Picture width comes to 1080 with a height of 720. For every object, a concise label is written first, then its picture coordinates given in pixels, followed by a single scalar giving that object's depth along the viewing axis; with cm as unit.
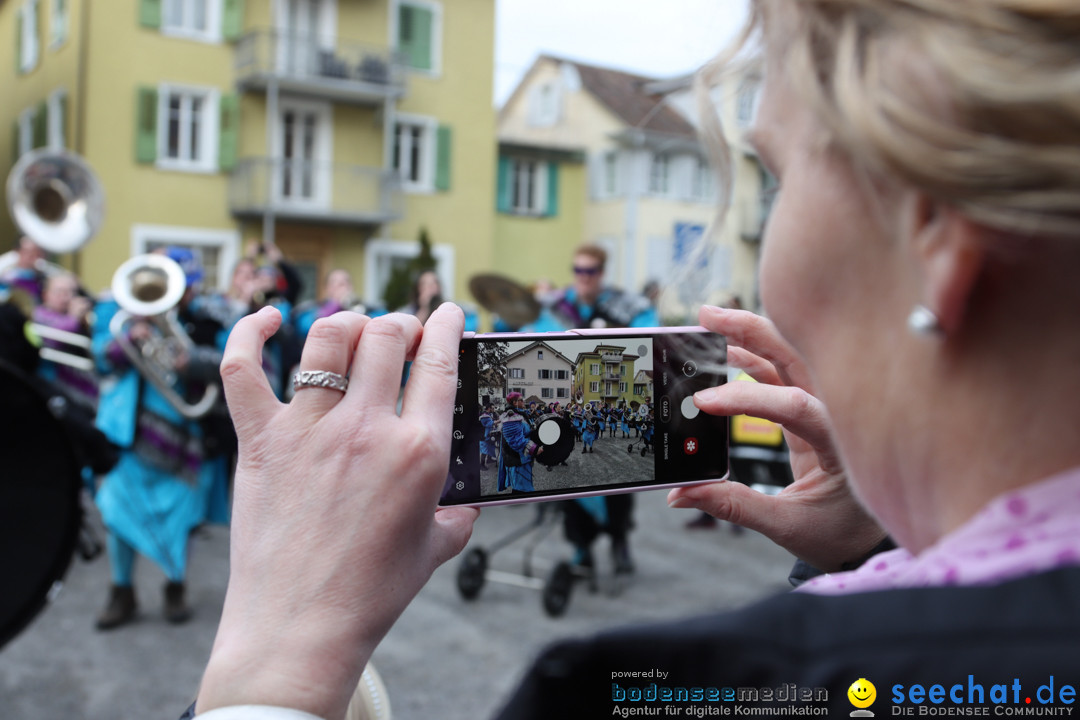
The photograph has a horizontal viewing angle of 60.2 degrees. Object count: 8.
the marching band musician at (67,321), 673
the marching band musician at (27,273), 742
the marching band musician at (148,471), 505
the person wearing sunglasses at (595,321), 570
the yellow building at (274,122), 1656
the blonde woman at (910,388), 50
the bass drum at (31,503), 205
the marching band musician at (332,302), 766
